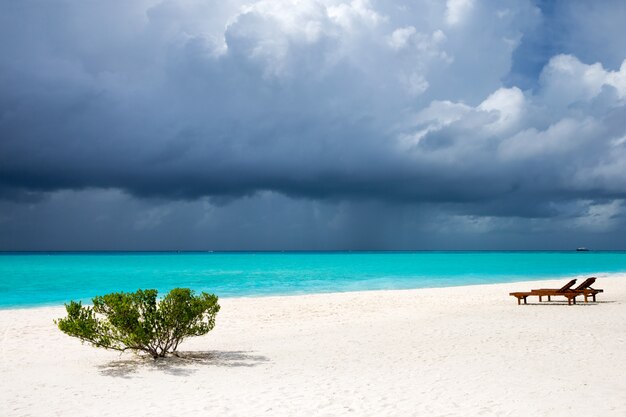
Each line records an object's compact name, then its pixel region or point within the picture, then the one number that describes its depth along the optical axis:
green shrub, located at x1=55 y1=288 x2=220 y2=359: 11.09
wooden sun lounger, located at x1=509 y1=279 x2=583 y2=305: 23.06
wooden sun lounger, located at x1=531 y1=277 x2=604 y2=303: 23.24
